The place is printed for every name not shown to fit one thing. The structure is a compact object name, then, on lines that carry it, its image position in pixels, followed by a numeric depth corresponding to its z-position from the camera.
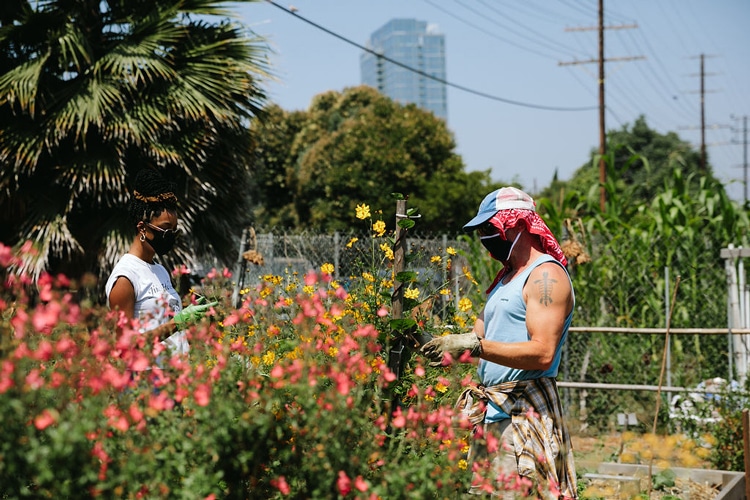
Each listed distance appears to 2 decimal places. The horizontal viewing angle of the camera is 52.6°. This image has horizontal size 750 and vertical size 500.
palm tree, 6.50
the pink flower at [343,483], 1.75
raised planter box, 4.41
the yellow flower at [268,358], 2.69
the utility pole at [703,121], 38.16
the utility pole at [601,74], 18.31
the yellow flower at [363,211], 3.24
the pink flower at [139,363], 1.76
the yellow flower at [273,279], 3.74
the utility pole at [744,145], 48.25
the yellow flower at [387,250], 3.26
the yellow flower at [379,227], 3.13
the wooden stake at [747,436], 4.15
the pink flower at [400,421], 2.04
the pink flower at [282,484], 1.78
